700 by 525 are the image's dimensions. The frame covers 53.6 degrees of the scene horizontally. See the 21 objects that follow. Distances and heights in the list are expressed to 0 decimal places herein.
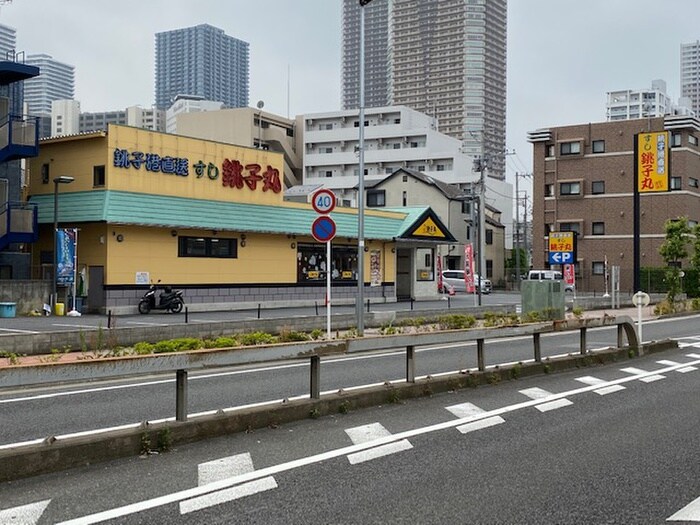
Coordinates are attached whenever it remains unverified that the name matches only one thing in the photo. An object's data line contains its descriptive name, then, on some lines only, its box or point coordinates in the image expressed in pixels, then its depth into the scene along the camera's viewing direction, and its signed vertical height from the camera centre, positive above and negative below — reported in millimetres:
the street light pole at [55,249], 23633 +801
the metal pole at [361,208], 17922 +1763
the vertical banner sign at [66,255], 24078 +616
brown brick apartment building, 56984 +7033
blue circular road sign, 14227 +948
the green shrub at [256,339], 15156 -1481
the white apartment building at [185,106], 108731 +27855
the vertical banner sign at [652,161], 34719 +5762
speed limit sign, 14289 +1489
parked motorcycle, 25297 -1037
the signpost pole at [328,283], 14172 -202
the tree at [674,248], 36656 +1390
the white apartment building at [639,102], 135500 +34834
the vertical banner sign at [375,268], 35438 +265
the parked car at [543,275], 56094 -131
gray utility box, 24922 -854
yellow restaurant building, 25125 +1955
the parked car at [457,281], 54656 -620
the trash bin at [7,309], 22594 -1201
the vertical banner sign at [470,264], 35531 +482
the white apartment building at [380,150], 82500 +14984
